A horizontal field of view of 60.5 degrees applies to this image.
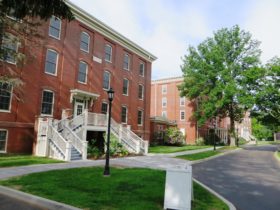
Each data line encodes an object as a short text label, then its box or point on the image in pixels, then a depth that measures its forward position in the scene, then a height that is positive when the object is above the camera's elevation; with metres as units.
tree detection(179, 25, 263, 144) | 37.06 +9.82
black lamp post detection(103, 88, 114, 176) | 10.91 -1.69
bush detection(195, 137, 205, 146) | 44.82 -1.19
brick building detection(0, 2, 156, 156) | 17.75 +4.98
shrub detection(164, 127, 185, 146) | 40.31 -0.49
